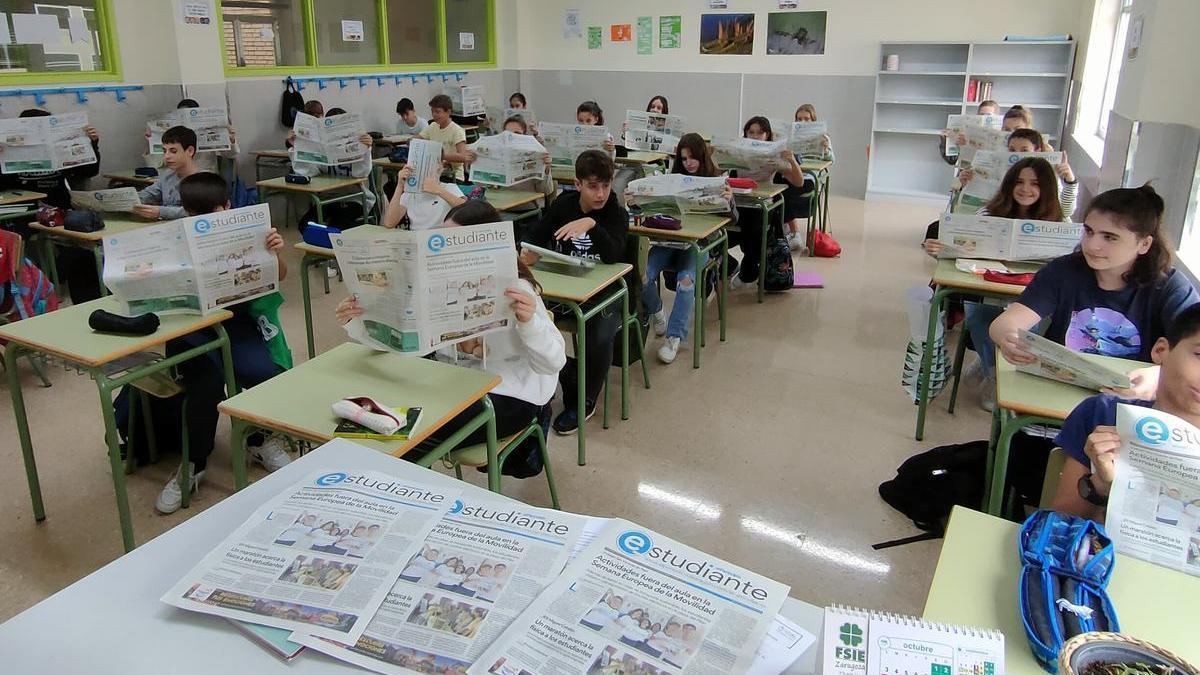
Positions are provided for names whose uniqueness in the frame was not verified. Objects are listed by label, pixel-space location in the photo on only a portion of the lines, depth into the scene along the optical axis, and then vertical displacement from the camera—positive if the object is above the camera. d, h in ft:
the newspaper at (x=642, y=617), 2.92 -1.91
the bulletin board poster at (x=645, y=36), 31.14 +2.65
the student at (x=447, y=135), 18.19 -0.71
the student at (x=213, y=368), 8.93 -2.91
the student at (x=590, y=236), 10.80 -1.78
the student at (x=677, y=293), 13.42 -3.03
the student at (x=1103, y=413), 4.91 -1.85
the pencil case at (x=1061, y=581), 3.46 -2.14
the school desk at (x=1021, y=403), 6.46 -2.31
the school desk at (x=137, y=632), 3.03 -2.03
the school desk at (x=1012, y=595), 3.58 -2.26
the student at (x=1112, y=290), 7.51 -1.71
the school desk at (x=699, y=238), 12.63 -2.08
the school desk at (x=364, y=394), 5.92 -2.24
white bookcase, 25.85 +0.43
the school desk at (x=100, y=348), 7.32 -2.20
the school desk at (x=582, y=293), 9.61 -2.20
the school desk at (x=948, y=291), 9.86 -2.18
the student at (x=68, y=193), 14.10 -1.74
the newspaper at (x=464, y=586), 3.04 -1.91
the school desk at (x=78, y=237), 12.59 -2.09
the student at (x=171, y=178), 13.11 -1.26
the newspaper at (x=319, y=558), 3.21 -1.89
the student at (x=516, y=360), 7.11 -2.35
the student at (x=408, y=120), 25.35 -0.49
